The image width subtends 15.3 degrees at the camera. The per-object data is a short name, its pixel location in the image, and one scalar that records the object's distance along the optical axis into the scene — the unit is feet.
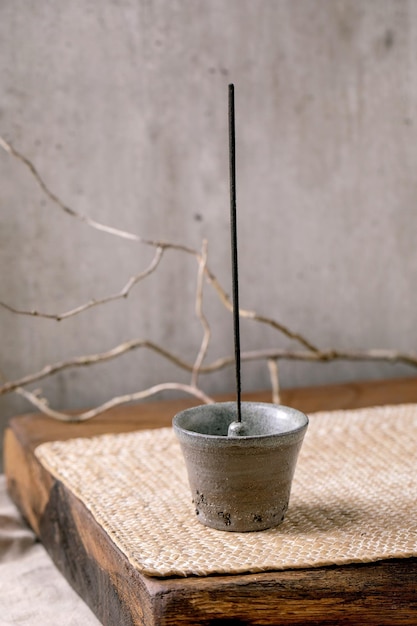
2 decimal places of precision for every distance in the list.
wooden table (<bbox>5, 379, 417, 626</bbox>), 2.55
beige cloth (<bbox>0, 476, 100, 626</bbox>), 2.86
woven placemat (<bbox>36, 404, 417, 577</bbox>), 2.63
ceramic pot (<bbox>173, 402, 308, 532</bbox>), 2.71
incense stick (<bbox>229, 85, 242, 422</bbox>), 2.72
